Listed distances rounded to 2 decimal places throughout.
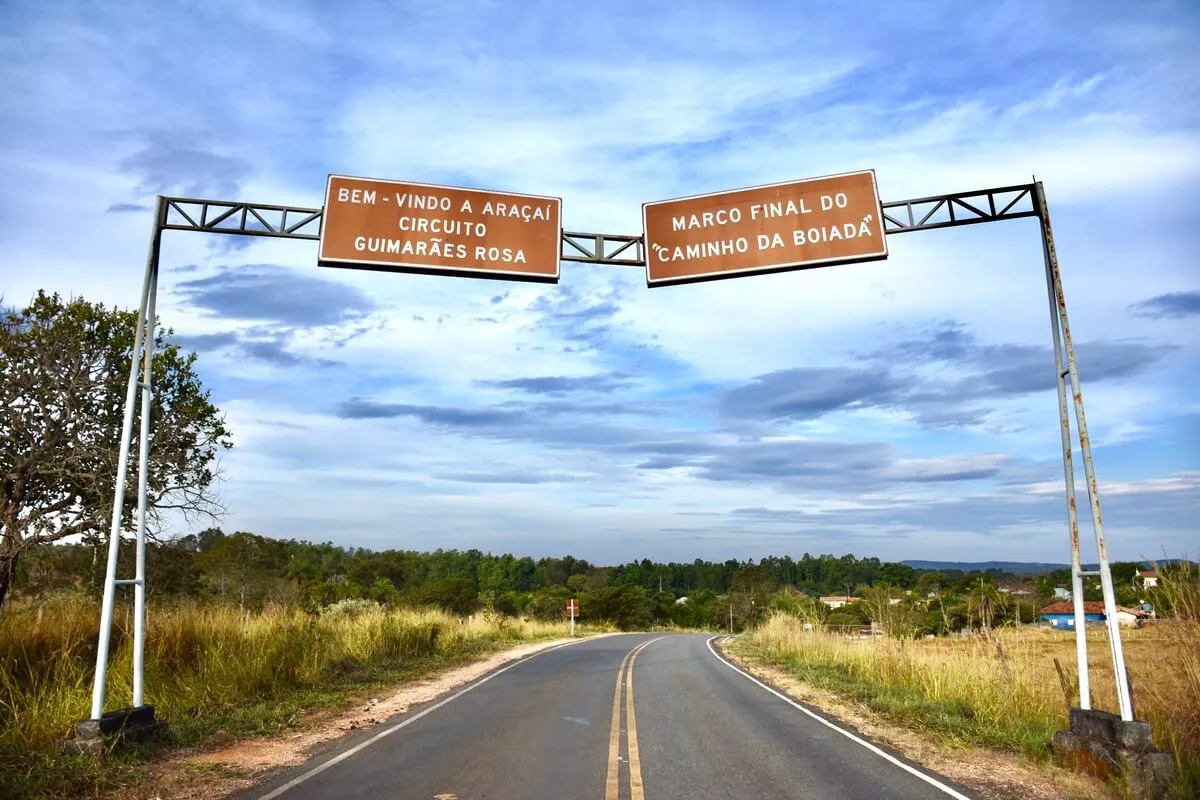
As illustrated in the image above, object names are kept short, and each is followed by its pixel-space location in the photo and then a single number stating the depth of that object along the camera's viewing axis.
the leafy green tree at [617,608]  80.50
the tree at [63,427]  13.14
